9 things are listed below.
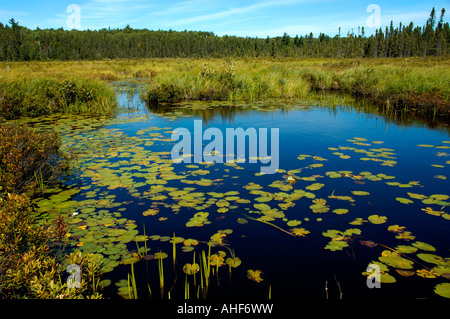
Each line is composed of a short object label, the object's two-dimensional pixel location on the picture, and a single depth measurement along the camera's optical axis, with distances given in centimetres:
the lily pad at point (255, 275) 313
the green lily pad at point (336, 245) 357
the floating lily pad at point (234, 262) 331
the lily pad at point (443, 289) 282
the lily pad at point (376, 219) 412
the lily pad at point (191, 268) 319
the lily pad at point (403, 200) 467
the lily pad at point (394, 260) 325
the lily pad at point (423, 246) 354
